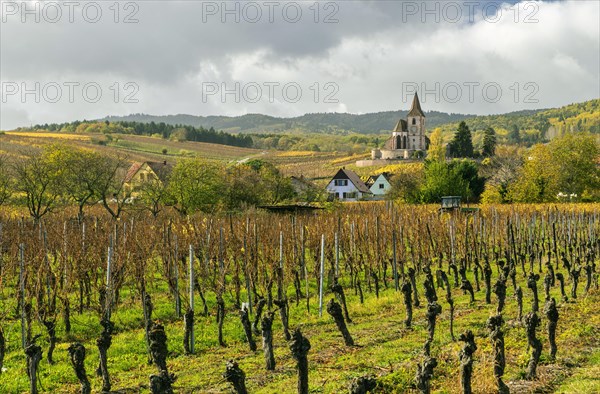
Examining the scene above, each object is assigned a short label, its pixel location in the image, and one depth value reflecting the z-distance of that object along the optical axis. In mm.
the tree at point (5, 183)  32188
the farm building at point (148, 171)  50644
